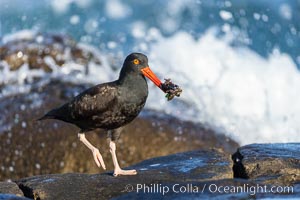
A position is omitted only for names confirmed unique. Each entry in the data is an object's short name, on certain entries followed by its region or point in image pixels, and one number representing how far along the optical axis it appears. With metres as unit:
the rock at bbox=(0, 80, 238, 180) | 17.23
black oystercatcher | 11.14
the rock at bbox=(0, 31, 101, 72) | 19.92
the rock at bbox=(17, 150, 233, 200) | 9.88
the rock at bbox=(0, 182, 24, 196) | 10.20
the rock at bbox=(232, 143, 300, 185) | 10.03
